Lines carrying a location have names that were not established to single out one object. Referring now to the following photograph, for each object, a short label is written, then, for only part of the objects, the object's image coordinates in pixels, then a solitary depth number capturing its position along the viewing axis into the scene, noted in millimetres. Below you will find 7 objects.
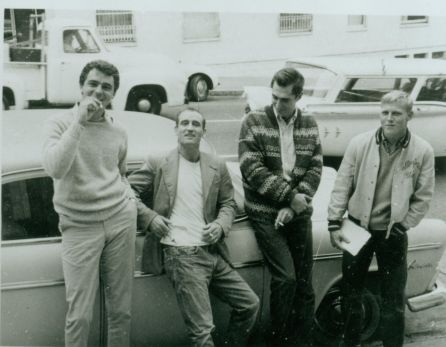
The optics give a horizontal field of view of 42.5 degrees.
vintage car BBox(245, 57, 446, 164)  4914
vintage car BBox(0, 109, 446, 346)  2453
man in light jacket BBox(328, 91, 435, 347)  2699
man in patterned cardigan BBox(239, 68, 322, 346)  2674
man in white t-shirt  2553
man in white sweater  2342
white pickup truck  5633
